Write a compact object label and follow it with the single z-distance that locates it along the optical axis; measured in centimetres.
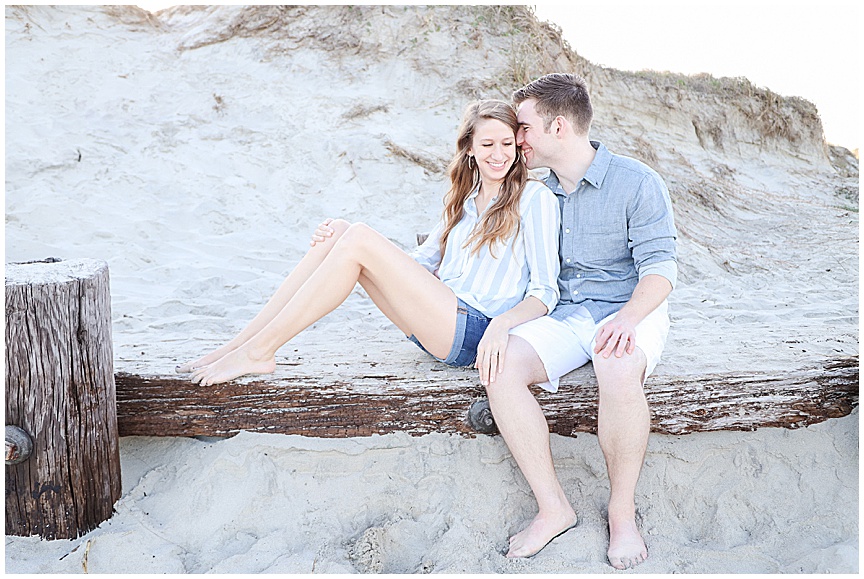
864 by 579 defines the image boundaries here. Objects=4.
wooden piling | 227
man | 231
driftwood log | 257
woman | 256
